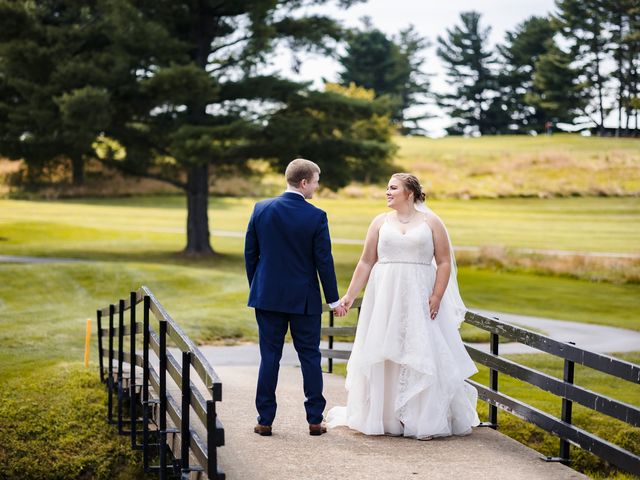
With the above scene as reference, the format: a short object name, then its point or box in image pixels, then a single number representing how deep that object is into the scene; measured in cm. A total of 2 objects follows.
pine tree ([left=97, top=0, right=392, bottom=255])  2577
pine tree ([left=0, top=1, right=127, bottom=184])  2450
